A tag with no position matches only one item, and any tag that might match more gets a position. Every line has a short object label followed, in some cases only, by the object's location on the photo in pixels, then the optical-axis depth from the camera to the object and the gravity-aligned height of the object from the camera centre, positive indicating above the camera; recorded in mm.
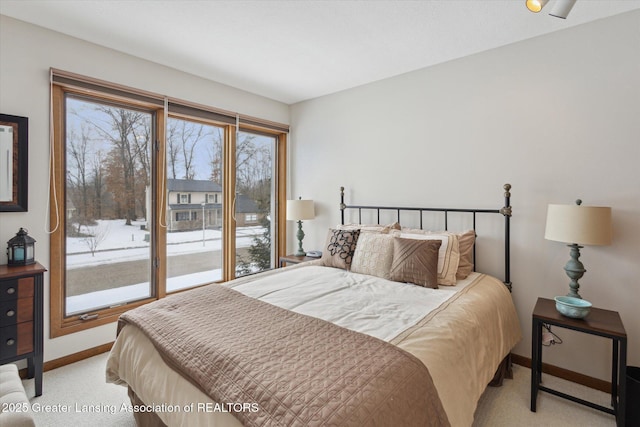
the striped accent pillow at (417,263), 2283 -409
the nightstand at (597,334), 1731 -757
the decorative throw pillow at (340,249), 2818 -374
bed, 1061 -604
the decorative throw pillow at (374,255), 2547 -397
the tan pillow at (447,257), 2355 -379
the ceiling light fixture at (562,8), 1438 +963
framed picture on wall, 2217 +323
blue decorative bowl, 1899 -609
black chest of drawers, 2004 -728
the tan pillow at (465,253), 2486 -362
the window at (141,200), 2582 +79
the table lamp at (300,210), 3742 -21
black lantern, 2184 -306
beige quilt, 987 -610
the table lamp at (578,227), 1957 -110
